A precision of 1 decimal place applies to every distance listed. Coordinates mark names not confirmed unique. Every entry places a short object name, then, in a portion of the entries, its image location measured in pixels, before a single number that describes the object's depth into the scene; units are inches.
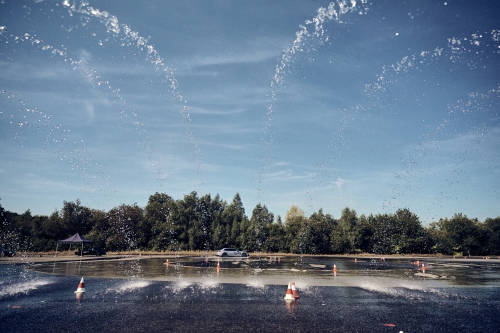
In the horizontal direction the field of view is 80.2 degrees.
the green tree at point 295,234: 2241.6
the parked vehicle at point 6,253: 1507.1
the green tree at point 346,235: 2271.2
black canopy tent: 1454.2
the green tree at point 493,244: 2199.8
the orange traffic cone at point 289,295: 459.6
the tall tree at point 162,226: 2455.6
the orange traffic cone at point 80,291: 482.1
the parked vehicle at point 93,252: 1752.0
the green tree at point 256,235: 2357.3
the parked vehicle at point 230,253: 1761.8
